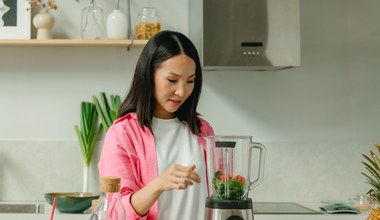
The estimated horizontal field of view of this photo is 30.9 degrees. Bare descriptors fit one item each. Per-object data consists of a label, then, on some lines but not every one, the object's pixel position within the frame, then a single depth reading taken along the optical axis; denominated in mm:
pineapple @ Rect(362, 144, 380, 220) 2070
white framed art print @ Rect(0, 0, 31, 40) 3498
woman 2193
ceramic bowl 3125
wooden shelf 3391
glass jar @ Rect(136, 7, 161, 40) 3479
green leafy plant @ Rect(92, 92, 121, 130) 3544
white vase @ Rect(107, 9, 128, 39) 3459
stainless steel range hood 3188
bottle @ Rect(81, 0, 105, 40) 3498
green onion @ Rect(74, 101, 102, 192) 3516
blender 1745
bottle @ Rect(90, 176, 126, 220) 1479
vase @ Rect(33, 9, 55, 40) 3445
